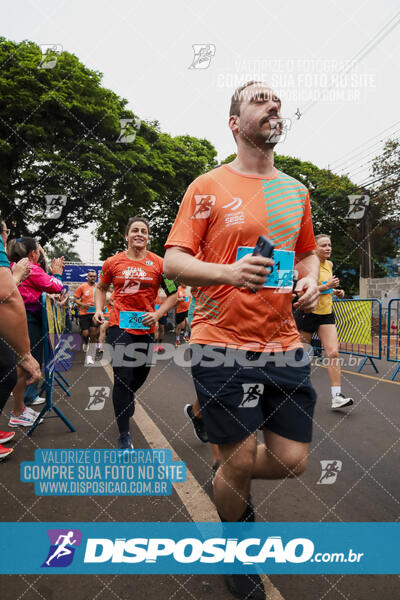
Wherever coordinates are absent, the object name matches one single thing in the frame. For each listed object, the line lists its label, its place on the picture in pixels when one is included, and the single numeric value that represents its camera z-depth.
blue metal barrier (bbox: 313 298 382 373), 8.59
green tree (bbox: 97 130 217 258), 21.31
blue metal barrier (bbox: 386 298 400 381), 8.13
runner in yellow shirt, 5.39
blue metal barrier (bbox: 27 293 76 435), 4.10
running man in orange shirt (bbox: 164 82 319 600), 1.92
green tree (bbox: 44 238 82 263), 22.12
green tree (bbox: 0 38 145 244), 16.67
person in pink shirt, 4.78
